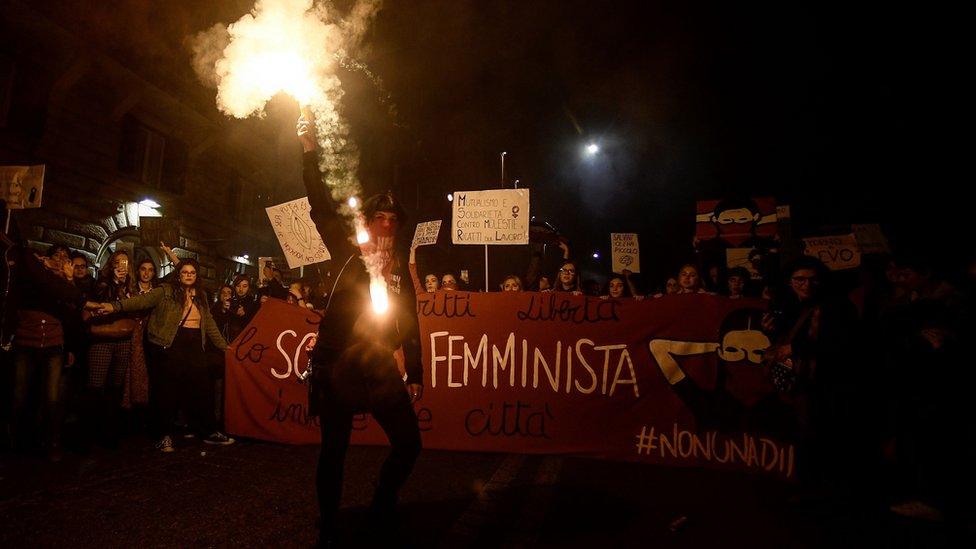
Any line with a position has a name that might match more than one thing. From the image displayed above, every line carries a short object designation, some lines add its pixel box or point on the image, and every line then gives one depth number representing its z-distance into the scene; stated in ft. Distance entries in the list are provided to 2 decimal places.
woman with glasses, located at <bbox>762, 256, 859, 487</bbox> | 12.35
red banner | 15.03
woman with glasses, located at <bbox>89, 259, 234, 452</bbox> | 16.94
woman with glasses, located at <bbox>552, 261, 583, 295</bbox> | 22.49
